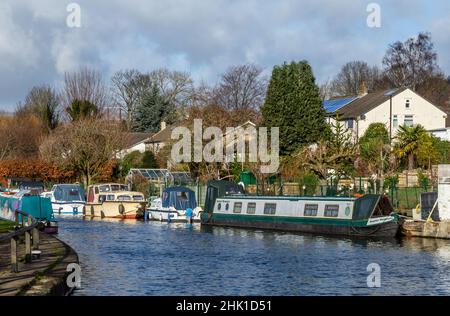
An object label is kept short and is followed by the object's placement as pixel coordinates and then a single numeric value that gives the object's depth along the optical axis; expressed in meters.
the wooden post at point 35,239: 28.67
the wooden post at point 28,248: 26.39
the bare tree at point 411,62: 119.31
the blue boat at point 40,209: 44.73
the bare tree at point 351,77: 136.00
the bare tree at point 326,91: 133.12
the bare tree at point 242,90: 105.00
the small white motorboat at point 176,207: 60.41
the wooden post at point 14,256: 23.12
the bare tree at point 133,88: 127.81
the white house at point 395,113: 89.81
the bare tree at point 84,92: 109.31
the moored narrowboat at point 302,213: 45.88
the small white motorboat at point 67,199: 69.69
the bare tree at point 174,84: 126.00
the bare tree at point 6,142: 109.44
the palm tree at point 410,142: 73.56
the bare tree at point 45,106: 111.50
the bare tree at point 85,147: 87.38
